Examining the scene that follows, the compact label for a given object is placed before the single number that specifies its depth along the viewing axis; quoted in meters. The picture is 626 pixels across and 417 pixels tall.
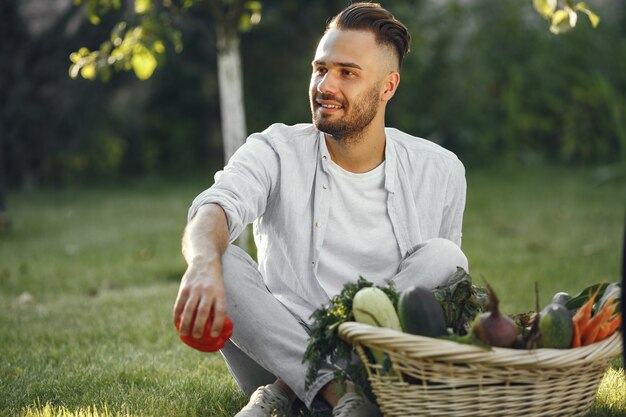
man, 2.63
